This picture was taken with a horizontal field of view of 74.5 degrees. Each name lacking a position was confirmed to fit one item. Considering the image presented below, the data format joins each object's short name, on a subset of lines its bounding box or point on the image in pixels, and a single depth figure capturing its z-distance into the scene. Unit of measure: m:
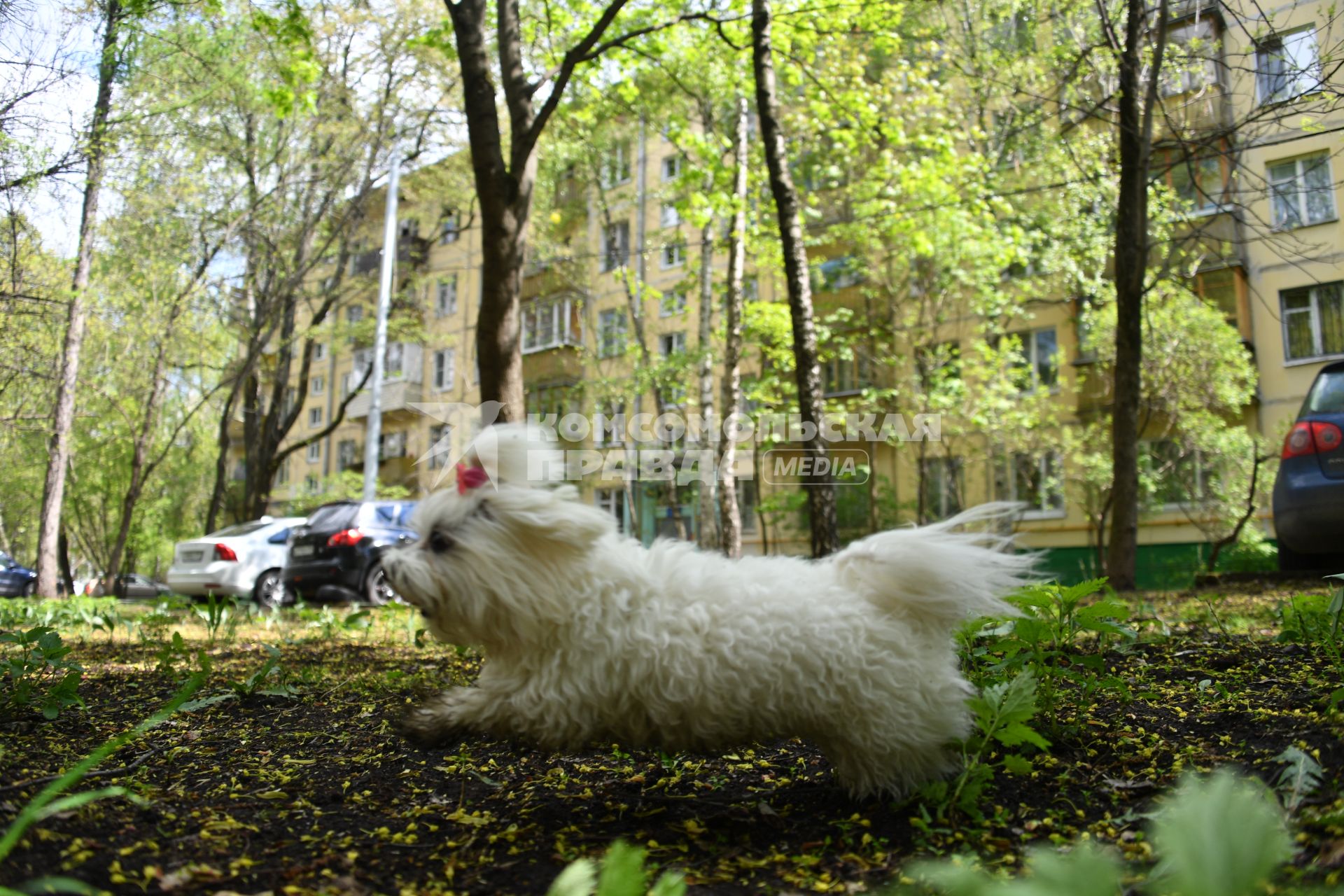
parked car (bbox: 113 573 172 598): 36.26
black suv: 14.20
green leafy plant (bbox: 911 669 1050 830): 2.79
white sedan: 16.06
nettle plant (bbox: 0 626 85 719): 3.62
